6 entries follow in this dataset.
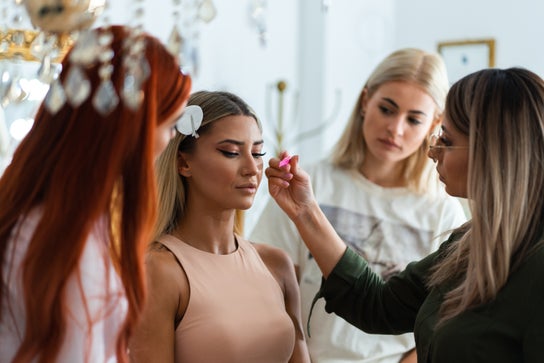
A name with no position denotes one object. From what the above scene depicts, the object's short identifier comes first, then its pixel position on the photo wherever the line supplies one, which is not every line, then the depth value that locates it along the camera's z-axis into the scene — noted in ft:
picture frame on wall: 15.09
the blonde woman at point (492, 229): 5.02
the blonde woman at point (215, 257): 5.94
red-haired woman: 3.86
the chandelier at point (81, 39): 3.18
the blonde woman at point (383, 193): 7.97
